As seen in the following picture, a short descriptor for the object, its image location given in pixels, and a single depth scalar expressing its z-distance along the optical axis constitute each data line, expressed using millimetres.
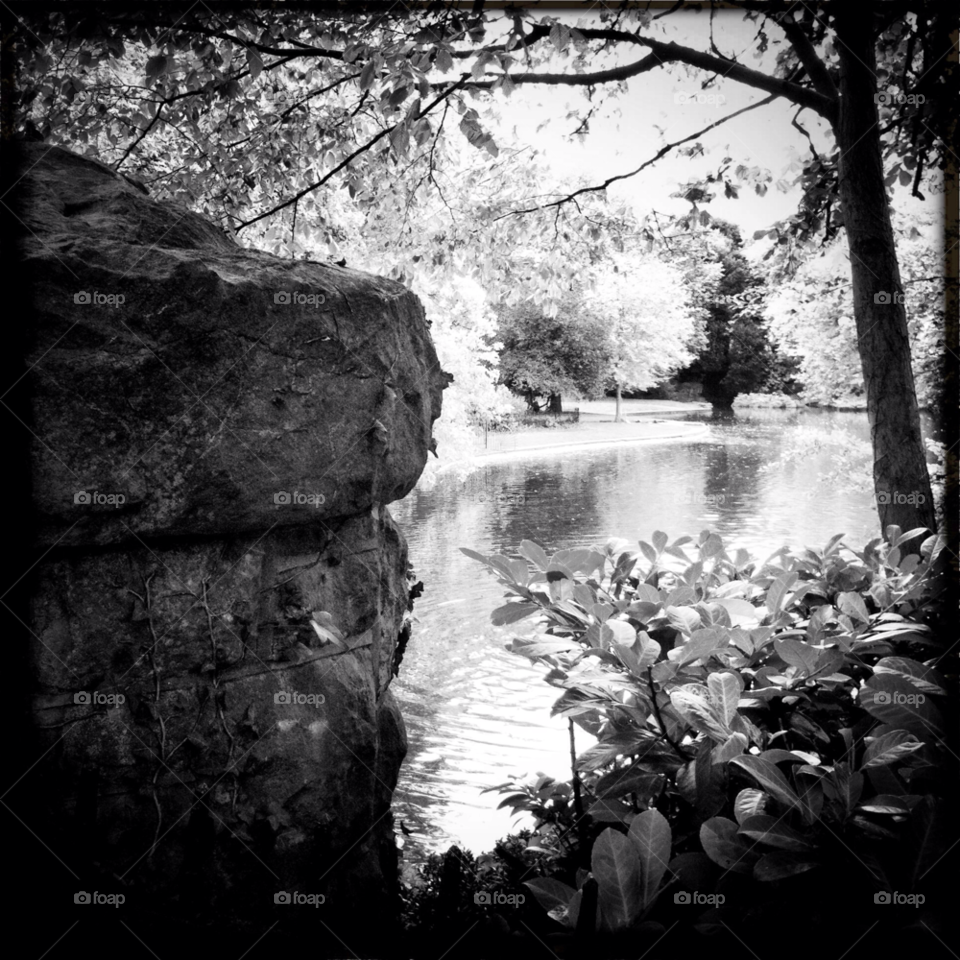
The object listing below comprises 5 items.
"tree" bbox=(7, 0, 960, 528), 2646
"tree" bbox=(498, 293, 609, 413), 21234
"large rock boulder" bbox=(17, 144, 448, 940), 1622
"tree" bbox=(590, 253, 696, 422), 18641
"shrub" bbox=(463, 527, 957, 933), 1148
